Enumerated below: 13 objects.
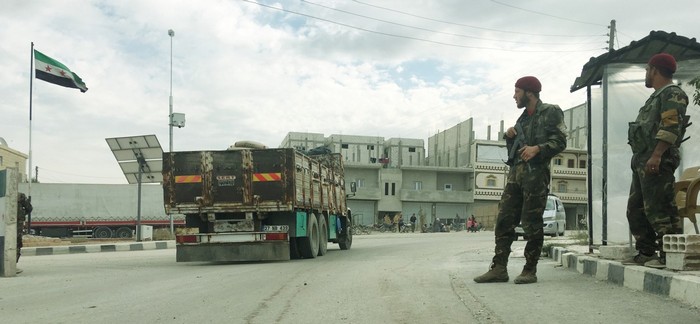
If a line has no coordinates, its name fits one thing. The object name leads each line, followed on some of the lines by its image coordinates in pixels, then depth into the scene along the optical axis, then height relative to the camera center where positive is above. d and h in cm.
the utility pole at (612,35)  3073 +789
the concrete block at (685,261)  534 -64
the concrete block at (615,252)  682 -74
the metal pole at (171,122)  2486 +259
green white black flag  2338 +442
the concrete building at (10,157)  4878 +224
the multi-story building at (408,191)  6372 -47
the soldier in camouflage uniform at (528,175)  634 +13
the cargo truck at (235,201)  1192 -33
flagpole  2230 +355
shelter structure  822 +98
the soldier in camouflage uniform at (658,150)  564 +37
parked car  2425 -127
